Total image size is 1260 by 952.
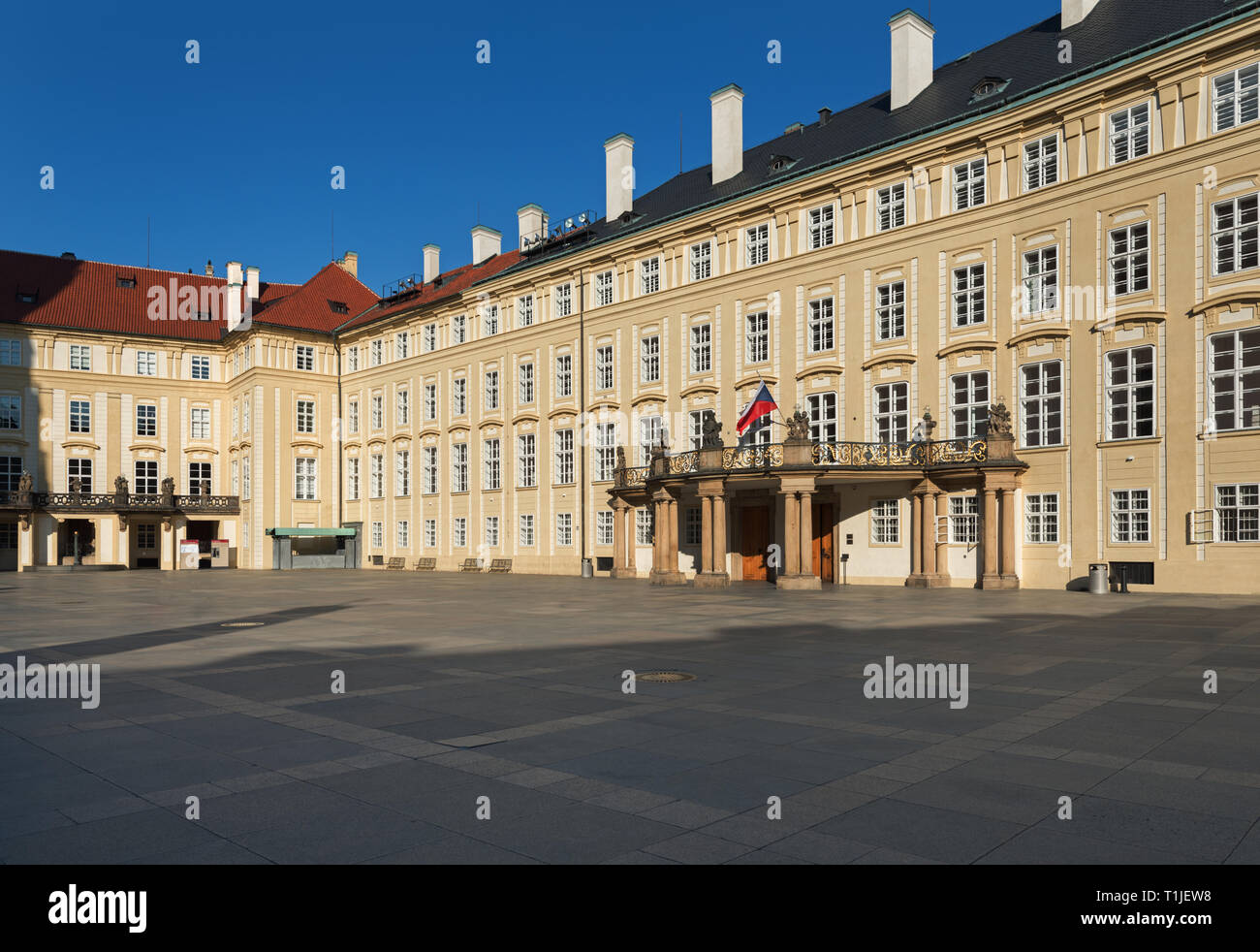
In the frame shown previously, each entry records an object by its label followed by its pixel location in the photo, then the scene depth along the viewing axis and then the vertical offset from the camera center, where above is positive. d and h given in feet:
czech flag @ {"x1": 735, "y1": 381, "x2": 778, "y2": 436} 114.73 +10.88
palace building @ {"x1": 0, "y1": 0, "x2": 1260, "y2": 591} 95.04 +19.06
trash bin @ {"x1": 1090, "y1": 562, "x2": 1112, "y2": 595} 95.66 -7.75
